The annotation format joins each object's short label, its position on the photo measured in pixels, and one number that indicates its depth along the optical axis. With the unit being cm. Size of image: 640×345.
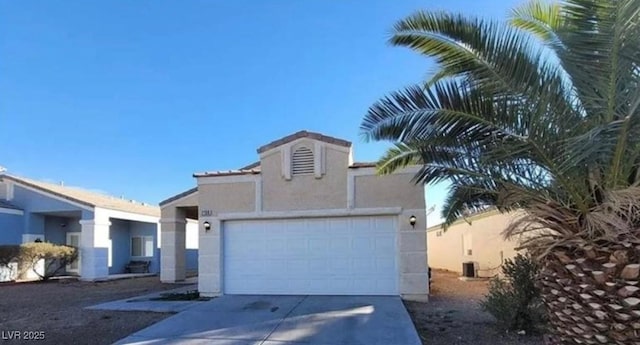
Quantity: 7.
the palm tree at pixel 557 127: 523
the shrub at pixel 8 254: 1964
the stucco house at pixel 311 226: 1220
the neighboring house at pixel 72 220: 2178
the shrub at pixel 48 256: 2014
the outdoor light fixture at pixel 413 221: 1207
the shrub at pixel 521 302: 805
